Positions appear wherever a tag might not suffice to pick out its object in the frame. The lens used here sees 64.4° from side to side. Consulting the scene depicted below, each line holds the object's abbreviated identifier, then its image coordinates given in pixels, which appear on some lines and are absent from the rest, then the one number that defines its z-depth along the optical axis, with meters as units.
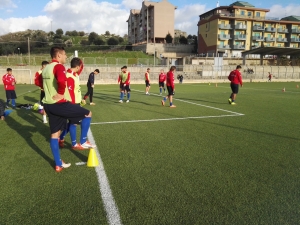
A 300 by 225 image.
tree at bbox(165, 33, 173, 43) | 71.88
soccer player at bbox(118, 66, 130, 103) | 12.96
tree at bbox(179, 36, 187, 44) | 72.75
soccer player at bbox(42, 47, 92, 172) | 3.79
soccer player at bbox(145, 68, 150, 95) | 17.97
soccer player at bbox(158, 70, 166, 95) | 18.25
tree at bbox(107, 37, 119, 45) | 81.50
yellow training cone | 4.21
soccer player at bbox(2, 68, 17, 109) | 11.23
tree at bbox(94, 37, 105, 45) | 79.53
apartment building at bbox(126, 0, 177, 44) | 73.88
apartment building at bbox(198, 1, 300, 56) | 63.97
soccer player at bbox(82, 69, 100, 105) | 12.16
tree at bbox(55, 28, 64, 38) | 103.81
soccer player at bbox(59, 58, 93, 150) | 5.15
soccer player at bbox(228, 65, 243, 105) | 12.12
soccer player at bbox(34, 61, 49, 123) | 5.30
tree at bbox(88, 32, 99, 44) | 84.48
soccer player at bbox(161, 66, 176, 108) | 11.28
